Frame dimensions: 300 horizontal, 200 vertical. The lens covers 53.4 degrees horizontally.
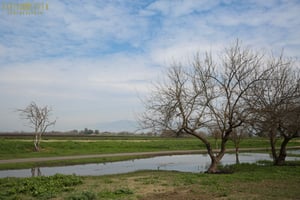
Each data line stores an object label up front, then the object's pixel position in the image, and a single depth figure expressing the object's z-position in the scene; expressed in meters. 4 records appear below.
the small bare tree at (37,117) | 36.06
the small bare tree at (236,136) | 26.11
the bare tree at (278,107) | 18.52
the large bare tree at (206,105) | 18.92
